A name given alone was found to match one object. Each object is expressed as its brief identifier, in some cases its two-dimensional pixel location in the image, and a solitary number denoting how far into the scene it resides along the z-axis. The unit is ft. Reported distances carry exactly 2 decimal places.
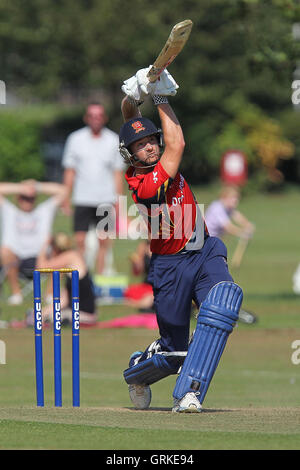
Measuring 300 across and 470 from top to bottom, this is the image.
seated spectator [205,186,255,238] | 69.92
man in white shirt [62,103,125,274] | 54.39
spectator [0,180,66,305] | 56.18
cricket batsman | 25.41
